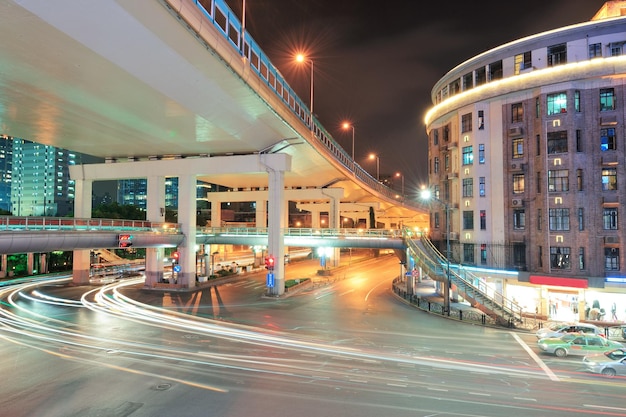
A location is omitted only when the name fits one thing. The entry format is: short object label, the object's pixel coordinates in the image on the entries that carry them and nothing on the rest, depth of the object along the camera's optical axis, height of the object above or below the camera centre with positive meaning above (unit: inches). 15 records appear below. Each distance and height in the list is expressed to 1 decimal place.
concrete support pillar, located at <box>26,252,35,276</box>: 2018.9 -218.4
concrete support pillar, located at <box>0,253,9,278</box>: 1886.6 -214.3
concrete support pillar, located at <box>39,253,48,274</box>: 2100.1 -224.4
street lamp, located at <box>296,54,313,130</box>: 1268.9 +542.0
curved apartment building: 1101.1 +186.6
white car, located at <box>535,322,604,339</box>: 828.0 -241.5
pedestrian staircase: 1069.8 -186.4
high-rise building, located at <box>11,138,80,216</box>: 6396.7 +737.4
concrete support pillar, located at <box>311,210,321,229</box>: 3038.9 +16.6
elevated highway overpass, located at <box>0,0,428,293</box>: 644.7 +309.6
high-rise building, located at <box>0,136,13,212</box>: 6471.5 +879.7
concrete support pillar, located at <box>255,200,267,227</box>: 2623.0 +57.3
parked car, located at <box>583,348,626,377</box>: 659.4 -247.7
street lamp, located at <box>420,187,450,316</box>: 1157.4 -209.0
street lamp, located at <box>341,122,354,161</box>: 2364.8 +587.8
